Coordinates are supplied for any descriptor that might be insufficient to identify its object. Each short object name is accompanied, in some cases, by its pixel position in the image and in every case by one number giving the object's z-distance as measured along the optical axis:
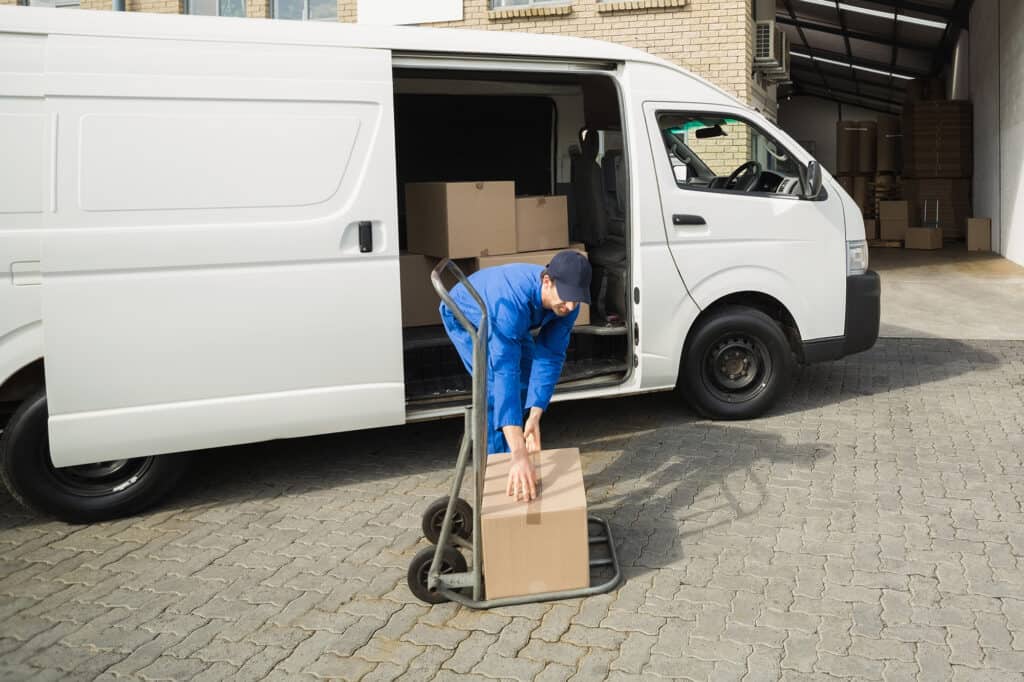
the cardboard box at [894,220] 19.94
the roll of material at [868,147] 21.91
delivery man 4.05
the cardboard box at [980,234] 18.41
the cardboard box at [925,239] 19.17
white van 4.73
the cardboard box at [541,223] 6.43
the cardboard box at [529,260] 6.27
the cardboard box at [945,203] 20.45
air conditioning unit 15.23
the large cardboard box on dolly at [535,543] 3.98
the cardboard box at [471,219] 6.23
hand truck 3.80
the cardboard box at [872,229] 20.97
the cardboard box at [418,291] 6.67
